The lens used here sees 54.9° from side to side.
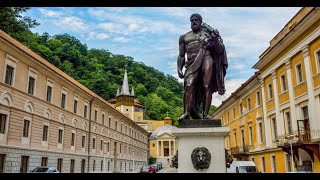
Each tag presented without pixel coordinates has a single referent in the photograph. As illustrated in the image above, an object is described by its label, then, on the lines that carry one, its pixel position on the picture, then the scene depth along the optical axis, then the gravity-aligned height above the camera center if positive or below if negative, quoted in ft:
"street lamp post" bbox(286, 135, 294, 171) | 68.56 +3.99
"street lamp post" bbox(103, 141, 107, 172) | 130.92 +1.18
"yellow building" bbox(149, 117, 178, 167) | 293.88 +10.95
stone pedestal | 15.55 +0.61
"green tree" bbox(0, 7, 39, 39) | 94.84 +43.69
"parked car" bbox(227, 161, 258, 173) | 66.14 -2.15
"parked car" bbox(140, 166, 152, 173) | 119.36 -4.28
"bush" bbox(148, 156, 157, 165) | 272.39 -1.93
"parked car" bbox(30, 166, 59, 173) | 68.10 -2.21
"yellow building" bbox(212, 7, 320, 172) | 63.46 +13.74
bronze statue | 17.13 +4.98
